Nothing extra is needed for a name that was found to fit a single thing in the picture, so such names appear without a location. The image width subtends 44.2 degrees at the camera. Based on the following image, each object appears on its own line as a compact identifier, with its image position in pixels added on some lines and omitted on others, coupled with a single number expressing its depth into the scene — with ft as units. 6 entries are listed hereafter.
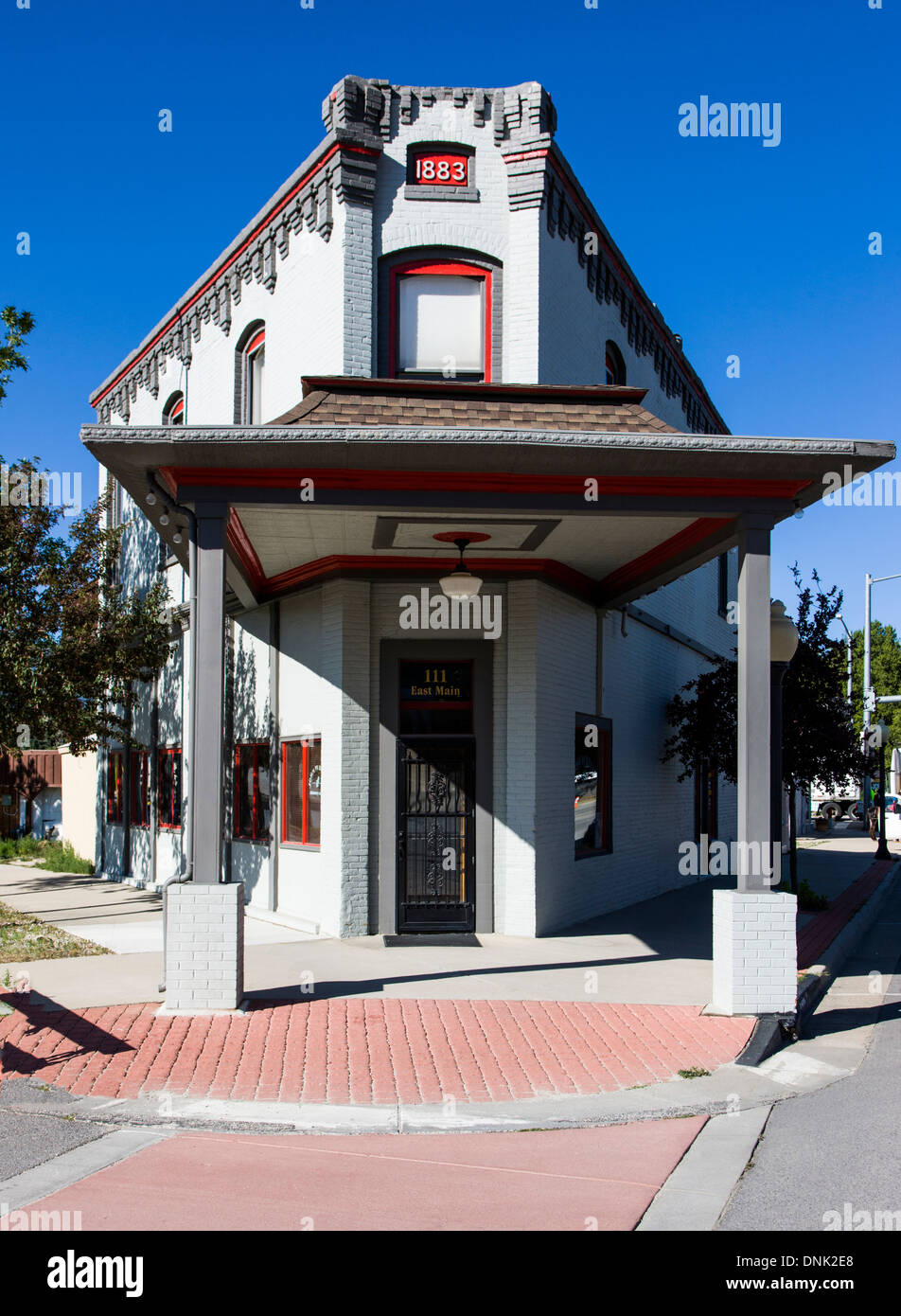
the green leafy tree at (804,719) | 52.54
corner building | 27.68
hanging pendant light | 33.68
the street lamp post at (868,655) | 118.01
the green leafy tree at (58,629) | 42.09
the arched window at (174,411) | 55.42
